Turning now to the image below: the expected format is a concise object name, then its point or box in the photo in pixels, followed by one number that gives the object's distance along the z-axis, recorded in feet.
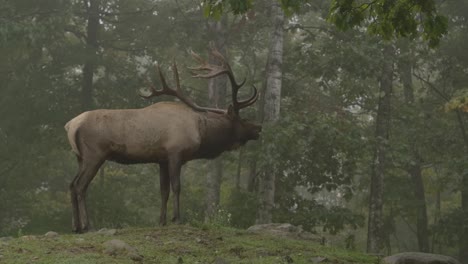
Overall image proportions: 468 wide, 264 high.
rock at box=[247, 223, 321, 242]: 57.93
